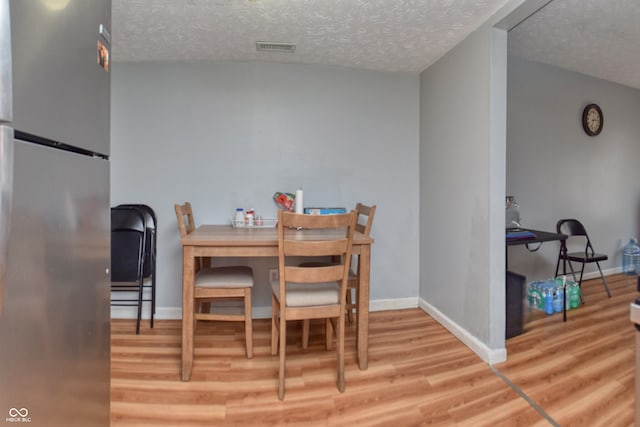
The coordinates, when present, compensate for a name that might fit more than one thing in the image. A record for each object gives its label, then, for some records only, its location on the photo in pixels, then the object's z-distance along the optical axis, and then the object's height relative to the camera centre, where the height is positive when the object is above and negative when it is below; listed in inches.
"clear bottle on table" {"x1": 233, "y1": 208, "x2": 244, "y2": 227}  106.2 -2.5
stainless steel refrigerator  23.1 +0.0
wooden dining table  74.2 -10.3
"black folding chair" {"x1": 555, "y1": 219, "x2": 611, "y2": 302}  119.9 -13.4
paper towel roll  104.7 +3.1
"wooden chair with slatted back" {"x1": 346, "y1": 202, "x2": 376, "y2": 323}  86.8 -5.5
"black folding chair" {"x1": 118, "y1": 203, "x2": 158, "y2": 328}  107.3 -11.6
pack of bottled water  113.7 -29.1
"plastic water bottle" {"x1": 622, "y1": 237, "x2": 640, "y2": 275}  134.9 -18.5
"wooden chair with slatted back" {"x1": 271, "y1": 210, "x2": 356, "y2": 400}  66.0 -14.4
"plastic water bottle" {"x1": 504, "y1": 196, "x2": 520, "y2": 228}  120.5 -0.1
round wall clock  136.8 +39.5
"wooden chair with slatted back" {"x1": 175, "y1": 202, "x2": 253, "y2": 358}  80.5 -18.8
